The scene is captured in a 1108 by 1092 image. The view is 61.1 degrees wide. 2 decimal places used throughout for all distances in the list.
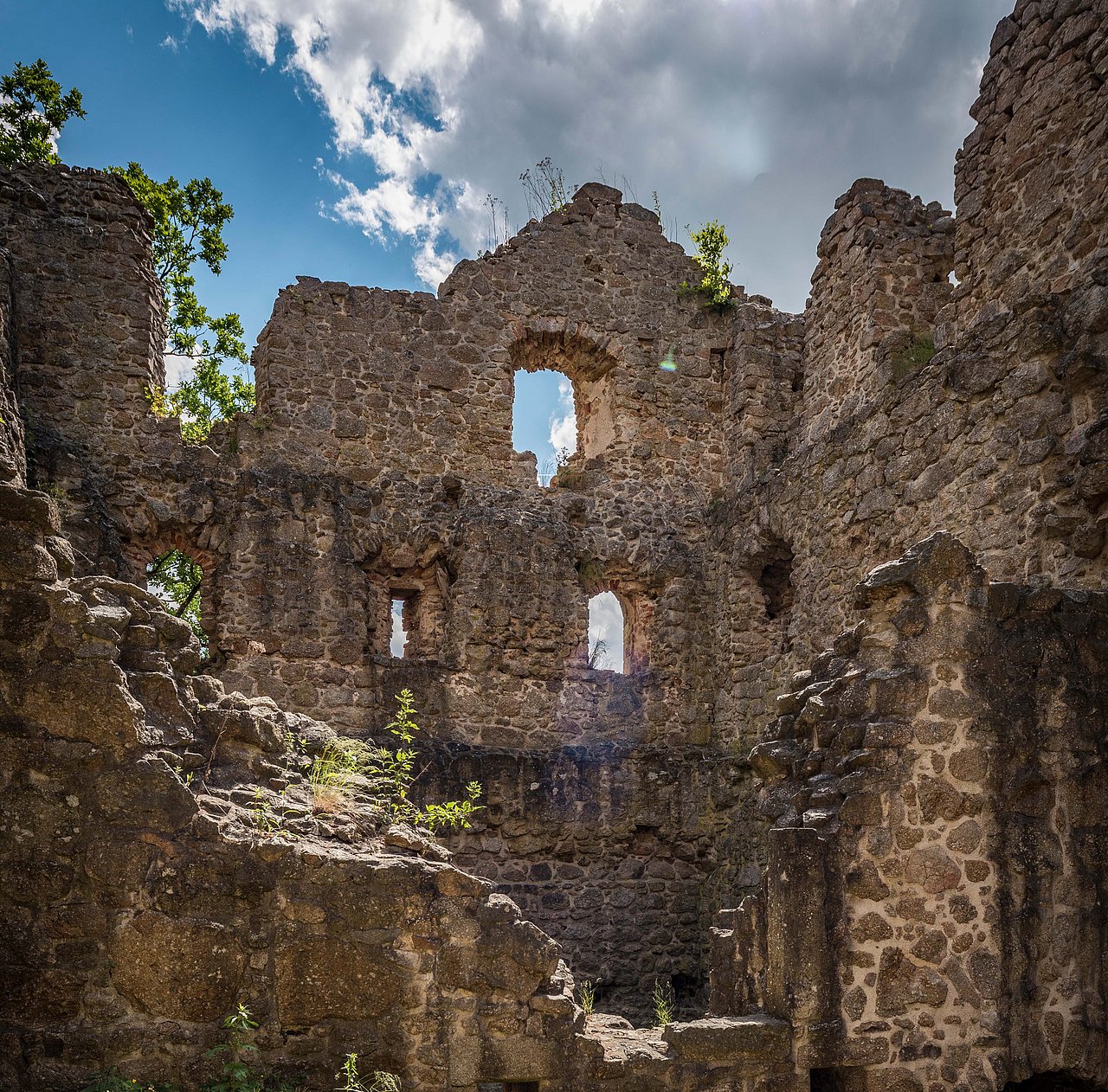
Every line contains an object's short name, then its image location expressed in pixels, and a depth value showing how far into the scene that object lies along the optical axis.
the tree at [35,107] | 15.15
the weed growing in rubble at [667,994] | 9.59
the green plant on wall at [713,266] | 13.09
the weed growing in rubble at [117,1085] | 4.31
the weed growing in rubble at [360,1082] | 4.51
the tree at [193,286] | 16.75
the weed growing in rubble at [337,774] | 5.23
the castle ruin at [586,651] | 4.66
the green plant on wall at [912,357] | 9.24
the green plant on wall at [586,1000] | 5.31
